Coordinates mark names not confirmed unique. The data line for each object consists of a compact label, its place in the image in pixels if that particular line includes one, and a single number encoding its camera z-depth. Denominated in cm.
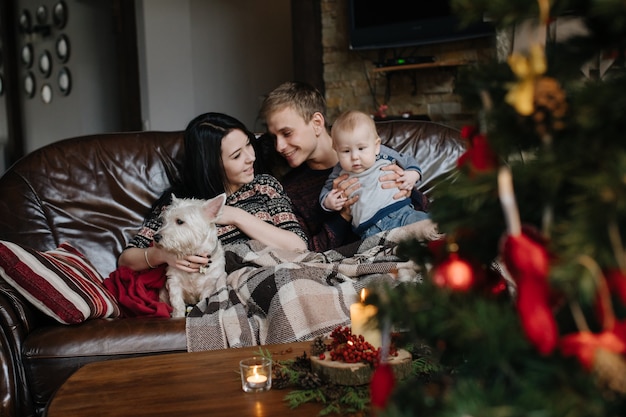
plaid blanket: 222
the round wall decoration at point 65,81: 827
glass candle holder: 150
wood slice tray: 147
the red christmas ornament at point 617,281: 58
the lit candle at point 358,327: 155
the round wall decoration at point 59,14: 823
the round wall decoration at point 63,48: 823
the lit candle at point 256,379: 150
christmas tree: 59
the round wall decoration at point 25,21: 936
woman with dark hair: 266
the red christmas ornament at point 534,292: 58
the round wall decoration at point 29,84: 950
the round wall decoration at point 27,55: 946
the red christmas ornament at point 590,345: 59
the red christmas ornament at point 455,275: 69
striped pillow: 223
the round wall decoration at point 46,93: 895
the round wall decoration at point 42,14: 884
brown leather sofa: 219
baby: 272
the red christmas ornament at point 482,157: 69
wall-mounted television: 525
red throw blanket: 245
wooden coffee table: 142
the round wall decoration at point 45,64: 882
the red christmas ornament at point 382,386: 72
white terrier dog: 241
